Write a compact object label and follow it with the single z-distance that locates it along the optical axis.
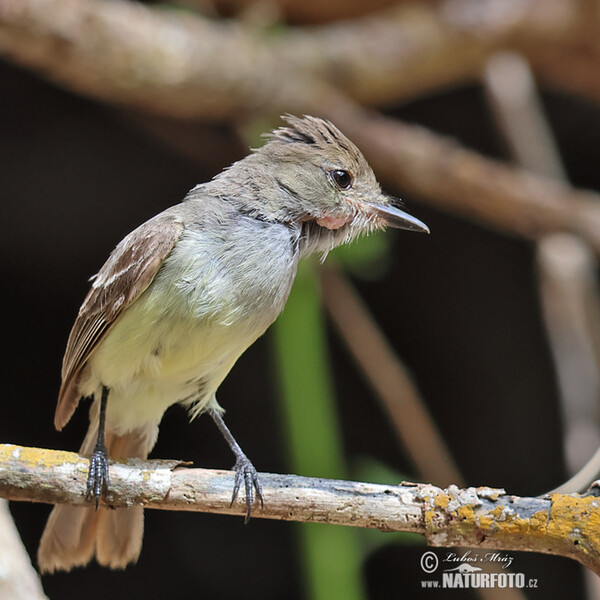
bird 4.65
